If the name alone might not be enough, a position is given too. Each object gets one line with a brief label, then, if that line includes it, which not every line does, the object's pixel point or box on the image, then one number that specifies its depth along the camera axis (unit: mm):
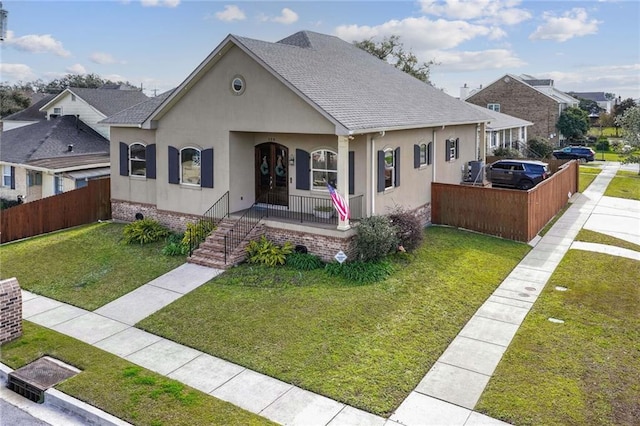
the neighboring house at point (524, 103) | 52250
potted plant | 15672
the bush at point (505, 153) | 36781
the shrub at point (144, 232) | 17266
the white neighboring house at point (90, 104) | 30875
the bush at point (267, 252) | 14500
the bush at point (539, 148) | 42938
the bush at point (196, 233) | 15969
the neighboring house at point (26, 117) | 38000
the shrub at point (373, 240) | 13844
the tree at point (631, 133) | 34250
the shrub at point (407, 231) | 14988
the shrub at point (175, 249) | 15750
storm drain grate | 8609
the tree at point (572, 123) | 53906
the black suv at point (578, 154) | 45938
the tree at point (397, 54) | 46250
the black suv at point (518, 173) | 25250
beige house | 14703
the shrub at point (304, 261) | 14156
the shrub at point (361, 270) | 13109
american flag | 13930
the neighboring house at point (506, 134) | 36969
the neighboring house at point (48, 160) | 24078
